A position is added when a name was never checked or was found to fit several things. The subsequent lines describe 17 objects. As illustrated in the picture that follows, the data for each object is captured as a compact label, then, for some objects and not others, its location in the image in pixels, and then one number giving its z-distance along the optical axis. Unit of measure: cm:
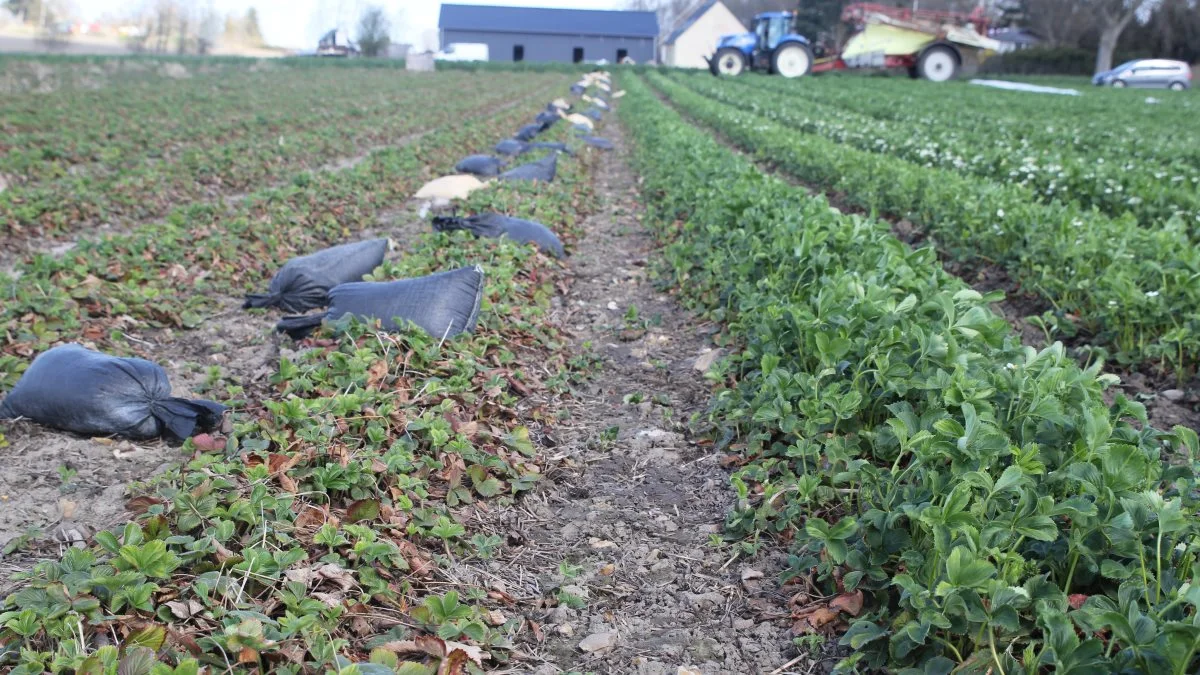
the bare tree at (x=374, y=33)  7364
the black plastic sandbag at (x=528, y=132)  1711
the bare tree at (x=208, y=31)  7256
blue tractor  3634
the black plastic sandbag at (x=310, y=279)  599
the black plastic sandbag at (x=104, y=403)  404
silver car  4019
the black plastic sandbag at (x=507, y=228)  714
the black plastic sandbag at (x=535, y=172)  1063
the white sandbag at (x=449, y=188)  1041
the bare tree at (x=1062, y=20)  5350
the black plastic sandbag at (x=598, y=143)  1644
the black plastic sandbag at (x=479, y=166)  1228
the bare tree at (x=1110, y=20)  4847
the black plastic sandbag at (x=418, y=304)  480
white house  6850
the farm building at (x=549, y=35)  7181
